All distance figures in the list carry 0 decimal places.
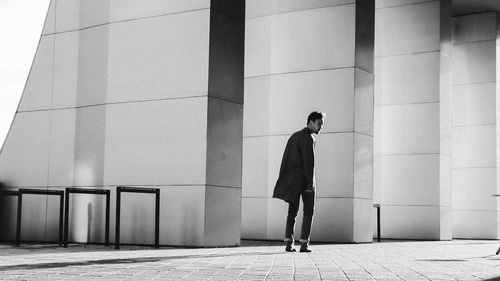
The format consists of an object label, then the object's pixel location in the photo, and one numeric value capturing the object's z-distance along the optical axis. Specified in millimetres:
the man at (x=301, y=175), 10383
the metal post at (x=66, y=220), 11156
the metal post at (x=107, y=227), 11266
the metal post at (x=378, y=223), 16192
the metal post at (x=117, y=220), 10758
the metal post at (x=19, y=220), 11117
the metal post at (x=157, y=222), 11264
